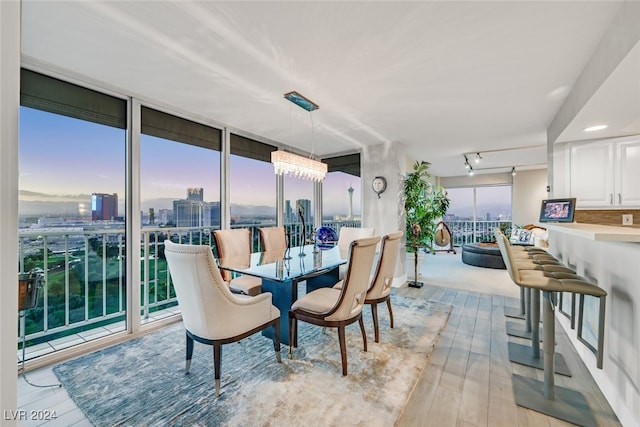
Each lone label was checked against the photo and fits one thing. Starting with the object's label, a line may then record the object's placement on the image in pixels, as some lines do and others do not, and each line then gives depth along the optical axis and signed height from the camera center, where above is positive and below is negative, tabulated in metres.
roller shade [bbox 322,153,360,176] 5.10 +0.96
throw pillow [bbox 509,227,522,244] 5.70 -0.54
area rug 1.62 -1.24
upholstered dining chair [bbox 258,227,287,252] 3.53 -0.37
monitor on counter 2.63 +0.02
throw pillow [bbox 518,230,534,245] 5.44 -0.53
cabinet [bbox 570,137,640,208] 2.88 +0.45
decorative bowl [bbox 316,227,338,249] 3.55 -0.32
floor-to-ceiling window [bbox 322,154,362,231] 5.27 +0.40
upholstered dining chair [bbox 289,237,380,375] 1.96 -0.74
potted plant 4.52 +0.00
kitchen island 1.47 -0.68
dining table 2.25 -0.51
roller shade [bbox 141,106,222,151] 2.89 +0.99
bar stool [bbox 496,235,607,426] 1.59 -1.06
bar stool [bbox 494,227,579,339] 2.07 -0.43
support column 4.45 +0.36
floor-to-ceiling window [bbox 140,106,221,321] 2.98 +0.27
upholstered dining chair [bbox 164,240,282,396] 1.65 -0.62
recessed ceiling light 2.66 +0.87
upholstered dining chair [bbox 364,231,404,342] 2.41 -0.60
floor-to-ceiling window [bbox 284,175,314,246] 4.68 +0.17
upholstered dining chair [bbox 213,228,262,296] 2.79 -0.46
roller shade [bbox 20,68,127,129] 2.16 +1.00
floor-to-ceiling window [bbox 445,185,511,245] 7.94 +0.03
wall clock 4.54 +0.48
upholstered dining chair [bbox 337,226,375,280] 3.58 -0.33
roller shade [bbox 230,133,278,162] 3.84 +0.99
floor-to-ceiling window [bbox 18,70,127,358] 2.25 +0.02
